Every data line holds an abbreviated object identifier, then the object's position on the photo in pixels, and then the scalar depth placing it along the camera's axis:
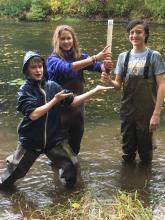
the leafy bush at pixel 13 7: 36.22
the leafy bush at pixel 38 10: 34.64
